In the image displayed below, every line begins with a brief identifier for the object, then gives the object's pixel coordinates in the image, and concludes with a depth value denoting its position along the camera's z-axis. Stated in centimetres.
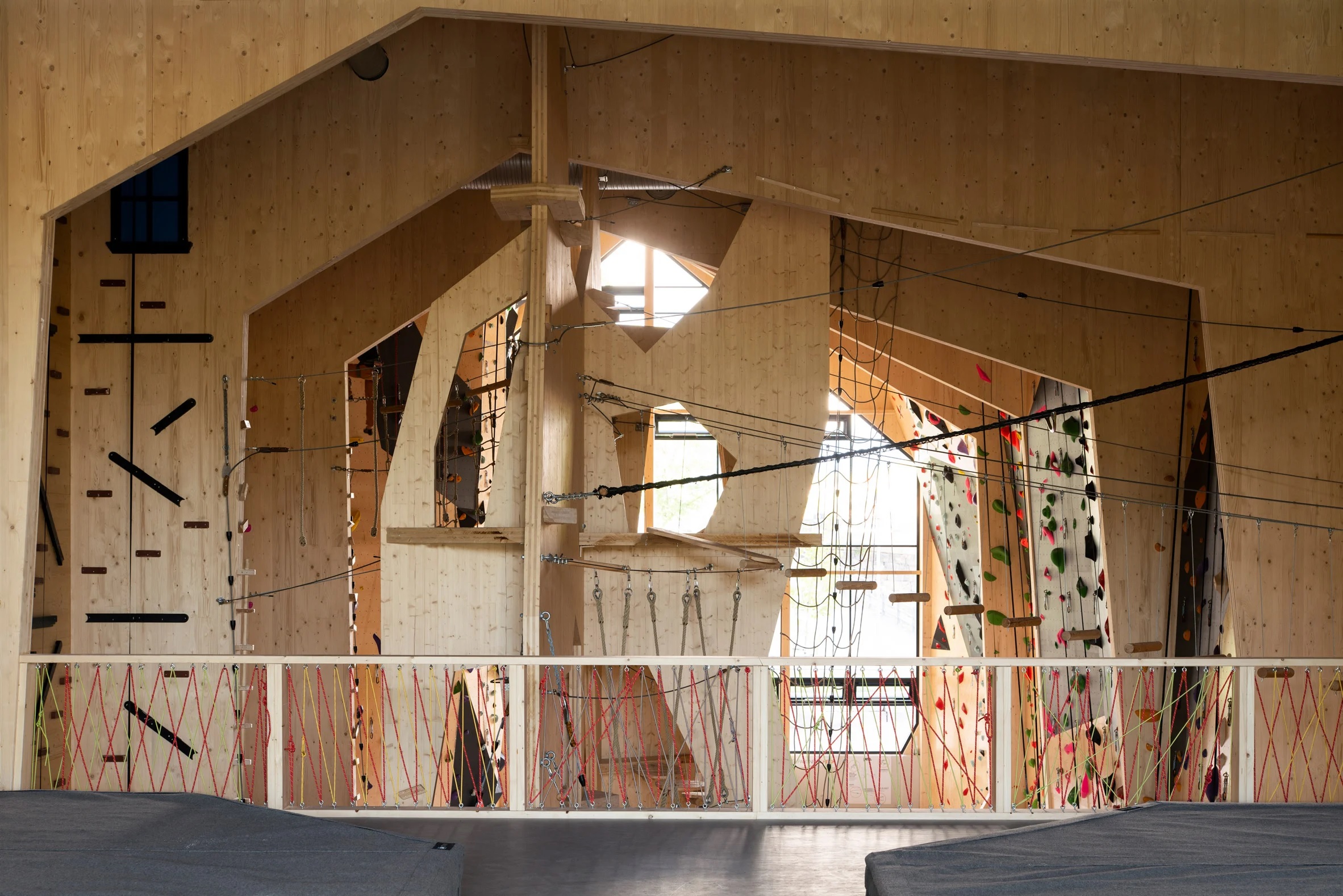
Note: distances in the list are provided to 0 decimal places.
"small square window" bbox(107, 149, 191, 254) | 794
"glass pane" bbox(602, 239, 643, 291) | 1562
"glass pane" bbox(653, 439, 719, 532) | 1636
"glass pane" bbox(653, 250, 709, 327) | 1568
